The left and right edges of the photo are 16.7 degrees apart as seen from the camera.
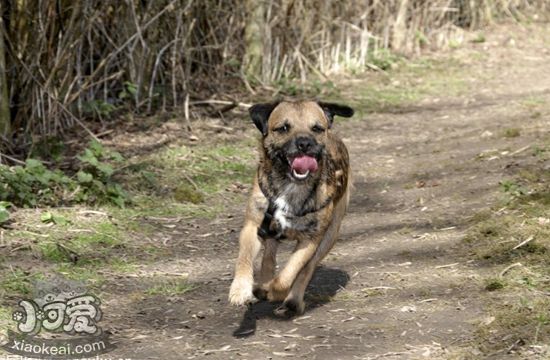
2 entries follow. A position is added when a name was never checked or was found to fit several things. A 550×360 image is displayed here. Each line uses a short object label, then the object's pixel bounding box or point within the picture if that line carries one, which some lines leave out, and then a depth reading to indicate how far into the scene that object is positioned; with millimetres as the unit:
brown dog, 10564
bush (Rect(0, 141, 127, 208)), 13991
